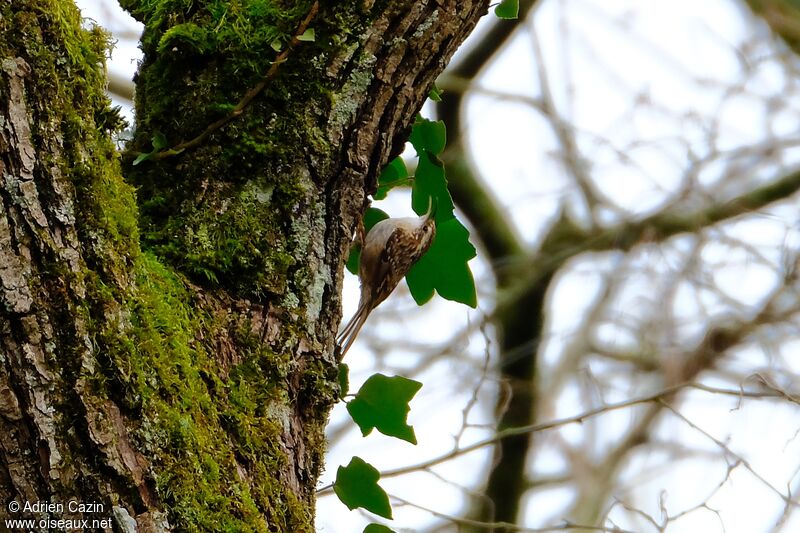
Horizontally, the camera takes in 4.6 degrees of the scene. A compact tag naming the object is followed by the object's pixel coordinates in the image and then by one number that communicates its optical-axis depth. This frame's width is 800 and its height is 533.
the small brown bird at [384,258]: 7.16
